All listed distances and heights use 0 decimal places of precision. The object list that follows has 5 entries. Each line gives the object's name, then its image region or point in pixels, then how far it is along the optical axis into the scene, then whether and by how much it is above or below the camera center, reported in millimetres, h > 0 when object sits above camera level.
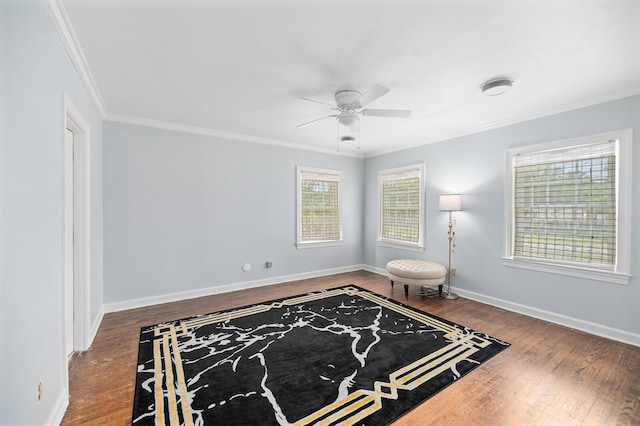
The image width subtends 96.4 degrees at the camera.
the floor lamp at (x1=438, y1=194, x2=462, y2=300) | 4539 +53
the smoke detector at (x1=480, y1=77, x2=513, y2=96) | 2840 +1271
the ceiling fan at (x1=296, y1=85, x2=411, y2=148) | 2823 +1114
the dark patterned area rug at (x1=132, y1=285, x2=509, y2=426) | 2059 -1428
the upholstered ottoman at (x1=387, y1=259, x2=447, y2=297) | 4391 -976
